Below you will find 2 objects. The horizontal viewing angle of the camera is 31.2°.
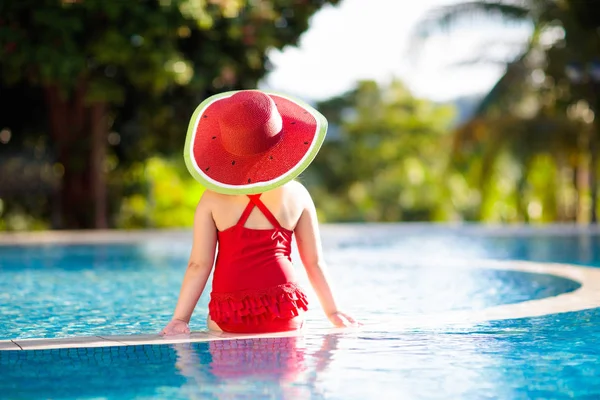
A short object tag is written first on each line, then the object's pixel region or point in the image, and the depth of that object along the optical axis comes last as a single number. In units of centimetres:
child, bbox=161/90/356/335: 528
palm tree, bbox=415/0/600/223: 2139
